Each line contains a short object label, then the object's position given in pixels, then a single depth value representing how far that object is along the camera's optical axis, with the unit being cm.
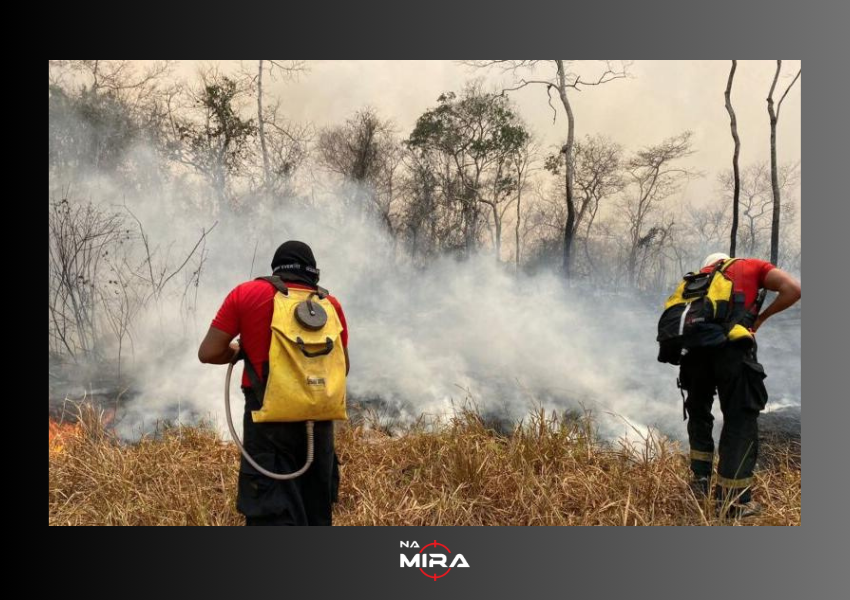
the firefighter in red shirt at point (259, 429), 243
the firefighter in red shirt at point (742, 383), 311
